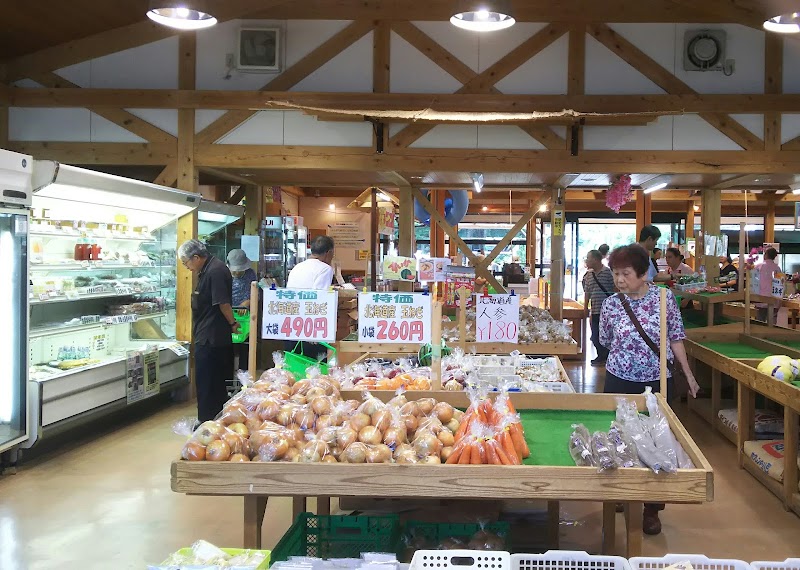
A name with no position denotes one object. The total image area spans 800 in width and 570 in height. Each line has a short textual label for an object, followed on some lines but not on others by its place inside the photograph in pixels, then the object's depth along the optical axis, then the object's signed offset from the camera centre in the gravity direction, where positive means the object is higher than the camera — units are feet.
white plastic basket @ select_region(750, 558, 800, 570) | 7.00 -2.67
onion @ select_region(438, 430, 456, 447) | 10.16 -2.21
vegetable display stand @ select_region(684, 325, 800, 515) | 15.99 -2.37
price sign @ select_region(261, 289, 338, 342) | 13.48 -0.72
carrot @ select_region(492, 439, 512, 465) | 9.29 -2.21
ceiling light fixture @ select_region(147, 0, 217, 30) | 16.24 +5.74
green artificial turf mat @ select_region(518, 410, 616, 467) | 9.98 -2.32
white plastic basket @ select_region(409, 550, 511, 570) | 6.91 -2.64
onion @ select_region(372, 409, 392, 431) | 10.31 -1.99
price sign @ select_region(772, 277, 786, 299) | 27.66 -0.28
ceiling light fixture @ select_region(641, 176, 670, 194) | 31.07 +4.20
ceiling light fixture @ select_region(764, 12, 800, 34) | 16.55 +5.89
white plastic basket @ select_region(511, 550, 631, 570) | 7.21 -2.74
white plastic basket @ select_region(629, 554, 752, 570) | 7.18 -2.75
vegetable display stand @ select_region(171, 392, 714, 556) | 8.84 -2.48
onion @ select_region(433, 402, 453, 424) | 11.20 -2.03
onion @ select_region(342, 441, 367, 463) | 9.41 -2.24
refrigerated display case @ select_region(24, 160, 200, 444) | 19.93 -0.61
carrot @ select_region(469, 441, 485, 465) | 9.37 -2.24
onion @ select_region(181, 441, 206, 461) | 9.41 -2.24
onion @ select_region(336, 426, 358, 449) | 9.88 -2.15
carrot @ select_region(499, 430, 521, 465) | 9.40 -2.16
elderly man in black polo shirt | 20.59 -1.44
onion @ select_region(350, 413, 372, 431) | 10.41 -2.04
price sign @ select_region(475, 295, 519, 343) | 17.16 -1.03
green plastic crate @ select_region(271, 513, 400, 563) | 10.89 -3.81
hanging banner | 44.37 +3.37
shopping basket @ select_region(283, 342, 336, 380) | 16.03 -1.91
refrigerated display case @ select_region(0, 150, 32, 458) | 17.81 -1.13
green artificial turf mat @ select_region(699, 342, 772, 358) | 21.73 -2.12
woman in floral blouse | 14.07 -0.98
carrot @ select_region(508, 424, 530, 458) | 9.90 -2.17
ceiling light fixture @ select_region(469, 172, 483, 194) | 29.32 +4.02
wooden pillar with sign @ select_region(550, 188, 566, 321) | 34.27 +1.05
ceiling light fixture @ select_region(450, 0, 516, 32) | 15.81 +5.75
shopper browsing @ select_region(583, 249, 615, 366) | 32.96 -0.24
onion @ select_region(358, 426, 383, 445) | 9.95 -2.13
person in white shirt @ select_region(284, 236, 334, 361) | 21.29 +0.08
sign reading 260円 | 13.33 -0.74
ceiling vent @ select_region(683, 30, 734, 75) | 26.76 +8.16
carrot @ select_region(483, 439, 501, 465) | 9.30 -2.22
